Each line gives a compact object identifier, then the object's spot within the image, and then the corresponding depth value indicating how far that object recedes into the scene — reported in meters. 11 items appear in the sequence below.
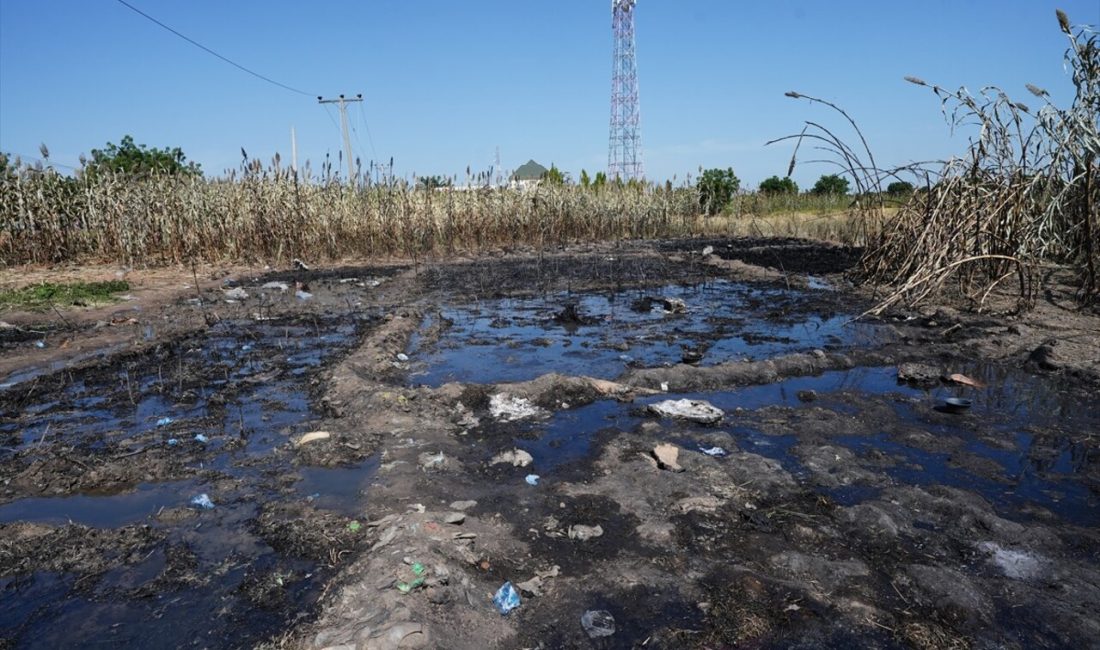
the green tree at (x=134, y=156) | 21.71
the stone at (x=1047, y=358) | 4.59
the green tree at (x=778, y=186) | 24.03
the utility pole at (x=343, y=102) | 21.30
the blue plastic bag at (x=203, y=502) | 2.76
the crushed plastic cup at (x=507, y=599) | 2.02
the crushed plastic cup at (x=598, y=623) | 1.92
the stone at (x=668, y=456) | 2.99
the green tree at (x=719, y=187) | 22.75
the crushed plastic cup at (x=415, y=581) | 1.94
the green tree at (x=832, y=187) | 23.00
